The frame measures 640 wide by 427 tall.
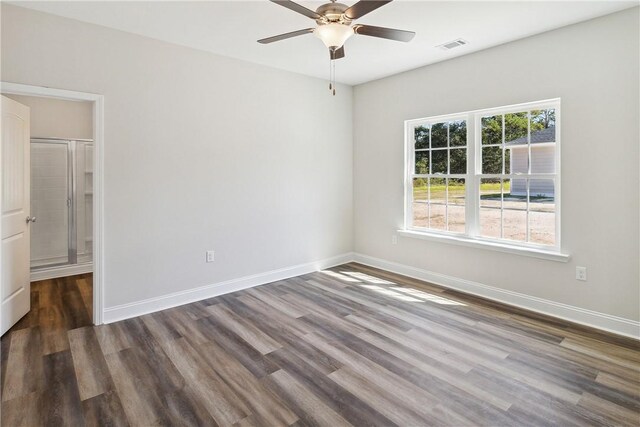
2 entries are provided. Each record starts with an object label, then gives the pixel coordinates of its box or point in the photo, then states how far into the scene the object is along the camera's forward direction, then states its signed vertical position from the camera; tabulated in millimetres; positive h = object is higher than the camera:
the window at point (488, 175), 3502 +444
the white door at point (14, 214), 2979 +0
